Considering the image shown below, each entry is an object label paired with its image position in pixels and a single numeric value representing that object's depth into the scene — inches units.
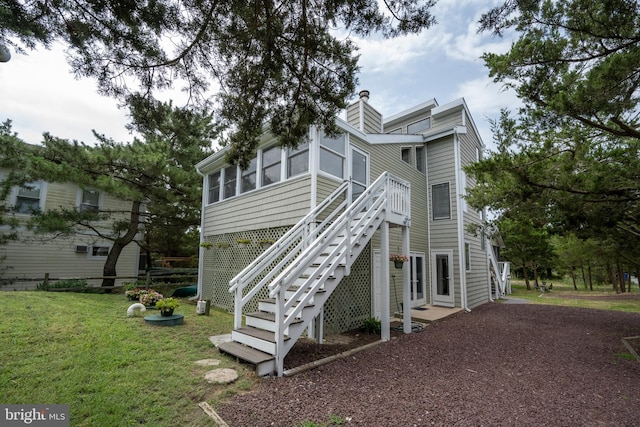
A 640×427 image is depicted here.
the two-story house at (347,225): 197.9
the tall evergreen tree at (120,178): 391.5
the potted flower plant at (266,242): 303.0
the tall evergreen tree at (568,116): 155.0
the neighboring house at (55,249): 445.4
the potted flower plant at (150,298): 335.3
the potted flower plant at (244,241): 331.6
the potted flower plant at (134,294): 379.2
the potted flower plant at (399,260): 271.7
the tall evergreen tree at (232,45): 131.4
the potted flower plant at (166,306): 271.9
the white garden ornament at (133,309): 287.3
